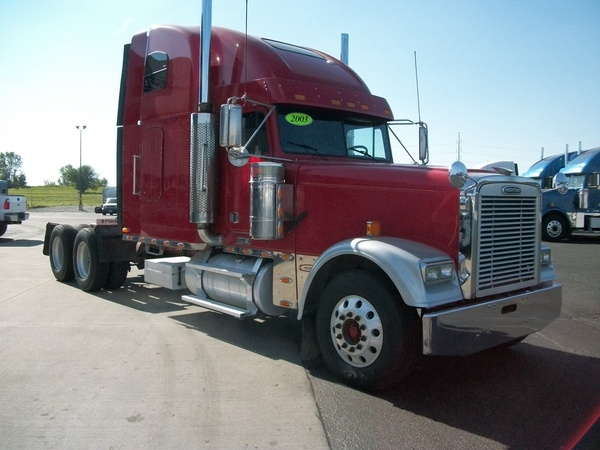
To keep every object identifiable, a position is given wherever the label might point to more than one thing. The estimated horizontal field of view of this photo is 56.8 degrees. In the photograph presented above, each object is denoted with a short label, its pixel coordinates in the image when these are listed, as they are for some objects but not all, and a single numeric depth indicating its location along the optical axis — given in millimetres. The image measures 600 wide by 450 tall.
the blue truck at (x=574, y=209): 18609
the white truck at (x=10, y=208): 19078
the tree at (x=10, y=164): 111662
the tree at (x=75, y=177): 99944
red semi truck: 4465
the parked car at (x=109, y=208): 36256
